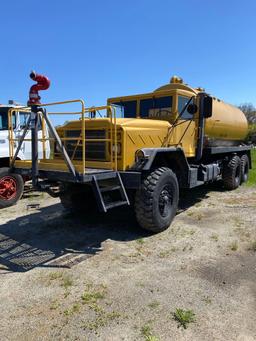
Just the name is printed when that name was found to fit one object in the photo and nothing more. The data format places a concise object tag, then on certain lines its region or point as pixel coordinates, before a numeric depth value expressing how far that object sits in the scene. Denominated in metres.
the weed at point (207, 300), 3.54
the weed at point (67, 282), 3.92
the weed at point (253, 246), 5.05
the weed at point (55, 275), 4.11
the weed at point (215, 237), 5.54
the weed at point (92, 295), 3.60
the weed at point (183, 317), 3.16
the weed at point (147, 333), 2.94
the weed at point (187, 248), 5.09
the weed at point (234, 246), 5.09
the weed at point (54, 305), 3.45
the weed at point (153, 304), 3.46
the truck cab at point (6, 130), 8.53
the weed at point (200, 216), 6.77
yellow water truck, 5.13
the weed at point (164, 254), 4.83
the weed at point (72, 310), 3.35
